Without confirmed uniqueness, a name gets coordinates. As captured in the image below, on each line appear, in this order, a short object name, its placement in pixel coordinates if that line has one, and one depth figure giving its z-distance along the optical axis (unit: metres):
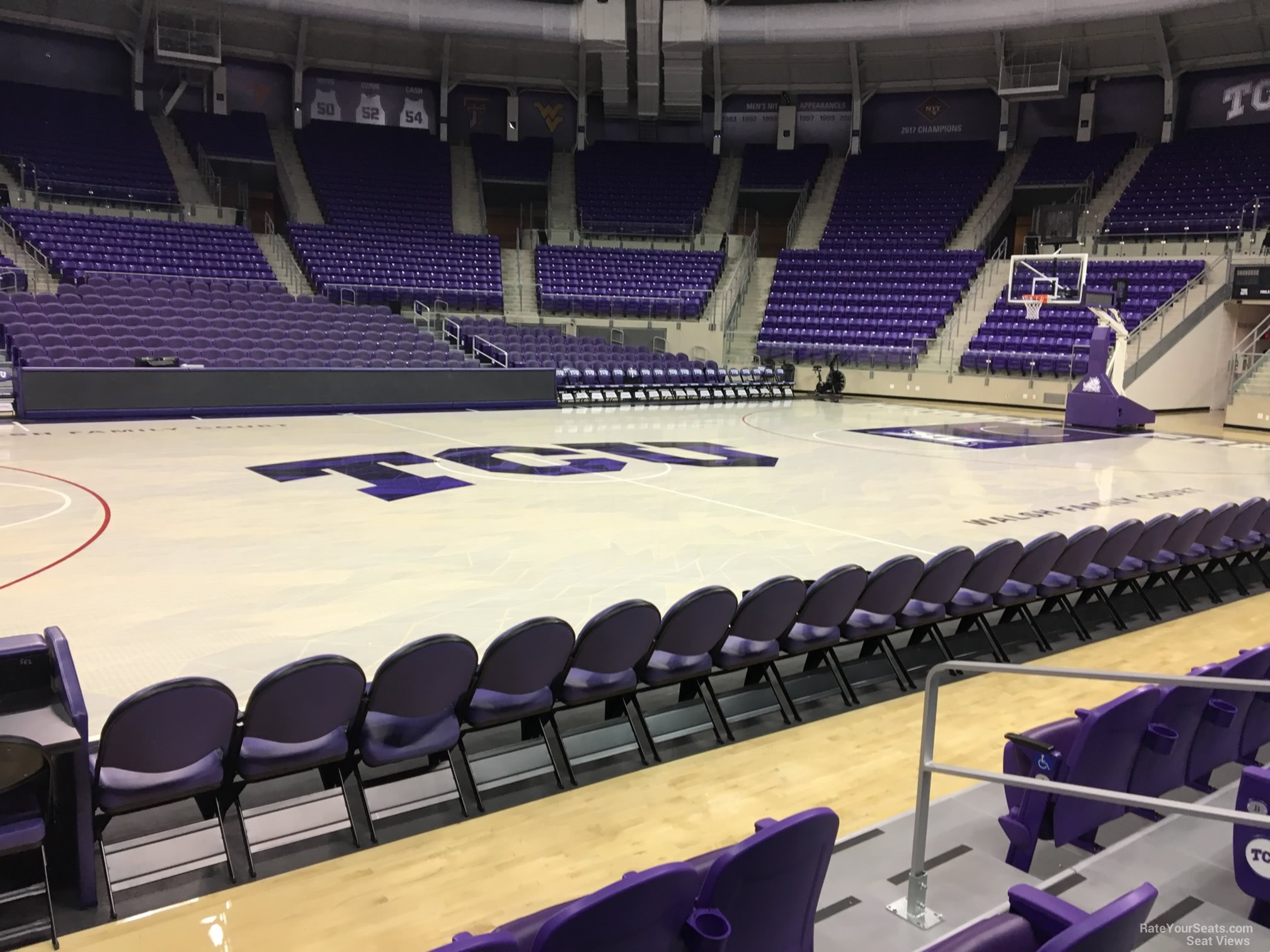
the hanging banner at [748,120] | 29.70
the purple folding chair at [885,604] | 4.76
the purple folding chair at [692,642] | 4.05
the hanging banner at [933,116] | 28.27
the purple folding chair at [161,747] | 2.86
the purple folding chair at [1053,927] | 1.63
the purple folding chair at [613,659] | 3.82
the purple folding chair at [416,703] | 3.32
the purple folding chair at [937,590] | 5.00
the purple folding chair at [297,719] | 3.10
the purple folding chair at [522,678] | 3.59
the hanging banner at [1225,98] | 24.33
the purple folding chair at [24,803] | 2.58
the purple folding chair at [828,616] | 4.53
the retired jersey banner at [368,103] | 27.36
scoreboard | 19.25
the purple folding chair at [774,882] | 2.04
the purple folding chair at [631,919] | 1.78
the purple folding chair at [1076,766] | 2.84
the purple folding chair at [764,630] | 4.27
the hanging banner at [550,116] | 29.41
